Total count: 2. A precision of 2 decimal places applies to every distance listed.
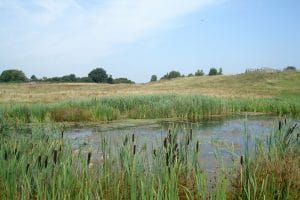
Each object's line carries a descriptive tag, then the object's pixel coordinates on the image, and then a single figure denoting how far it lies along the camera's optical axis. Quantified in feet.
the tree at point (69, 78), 198.60
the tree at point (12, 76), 194.94
